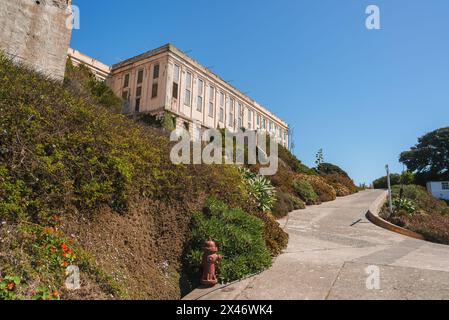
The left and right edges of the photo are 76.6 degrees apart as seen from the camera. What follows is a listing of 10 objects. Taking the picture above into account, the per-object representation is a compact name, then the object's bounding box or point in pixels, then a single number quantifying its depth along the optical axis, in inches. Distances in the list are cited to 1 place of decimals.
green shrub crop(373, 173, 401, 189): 1498.9
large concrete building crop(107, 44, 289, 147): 1210.6
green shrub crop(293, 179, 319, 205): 636.7
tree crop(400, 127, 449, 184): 1509.6
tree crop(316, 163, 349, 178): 1395.2
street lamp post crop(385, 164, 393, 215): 450.0
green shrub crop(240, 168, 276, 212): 389.4
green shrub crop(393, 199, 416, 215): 481.5
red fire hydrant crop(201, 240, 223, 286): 165.5
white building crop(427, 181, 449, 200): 1323.8
